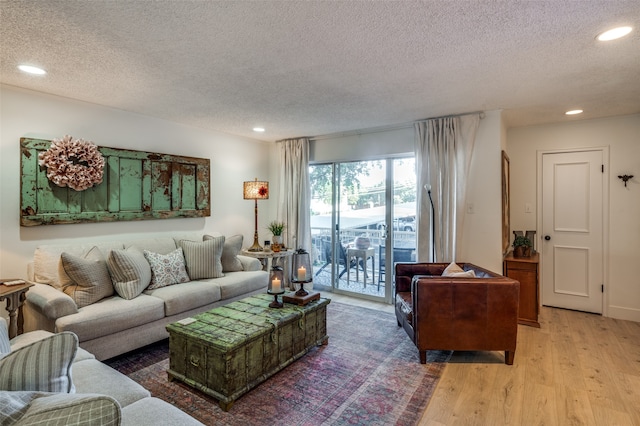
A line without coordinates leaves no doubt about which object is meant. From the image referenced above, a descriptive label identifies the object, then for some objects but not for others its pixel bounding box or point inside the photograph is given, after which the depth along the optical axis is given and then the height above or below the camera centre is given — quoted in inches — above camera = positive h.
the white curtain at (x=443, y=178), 145.8 +16.8
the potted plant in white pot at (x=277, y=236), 180.1 -13.4
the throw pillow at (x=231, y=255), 156.5 -20.6
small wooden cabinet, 138.0 -29.7
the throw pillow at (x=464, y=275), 110.2 -21.3
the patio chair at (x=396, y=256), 171.5 -23.3
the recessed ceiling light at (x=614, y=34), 75.6 +43.6
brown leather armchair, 102.8 -32.4
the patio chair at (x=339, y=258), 190.5 -27.4
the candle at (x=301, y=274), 116.6 -22.2
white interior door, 154.6 -7.9
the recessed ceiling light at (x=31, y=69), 96.1 +43.6
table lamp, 179.2 +12.2
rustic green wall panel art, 114.4 +9.0
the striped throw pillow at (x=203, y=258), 141.9 -20.3
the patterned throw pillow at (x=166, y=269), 127.6 -23.1
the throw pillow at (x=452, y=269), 122.3 -21.5
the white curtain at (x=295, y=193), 196.5 +12.6
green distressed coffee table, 83.6 -38.0
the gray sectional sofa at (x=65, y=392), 30.9 -20.2
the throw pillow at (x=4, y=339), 55.0 -23.0
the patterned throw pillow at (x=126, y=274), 115.3 -22.3
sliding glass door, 173.2 -5.4
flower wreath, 116.6 +18.6
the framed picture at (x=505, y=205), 147.7 +4.4
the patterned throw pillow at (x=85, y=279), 105.9 -22.9
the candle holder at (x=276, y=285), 109.3 -24.8
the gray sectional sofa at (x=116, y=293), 98.6 -29.6
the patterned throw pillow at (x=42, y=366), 38.5 -19.4
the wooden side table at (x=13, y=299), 93.1 -26.1
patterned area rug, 80.2 -50.2
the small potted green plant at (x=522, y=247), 147.6 -15.2
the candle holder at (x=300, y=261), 188.4 -28.6
